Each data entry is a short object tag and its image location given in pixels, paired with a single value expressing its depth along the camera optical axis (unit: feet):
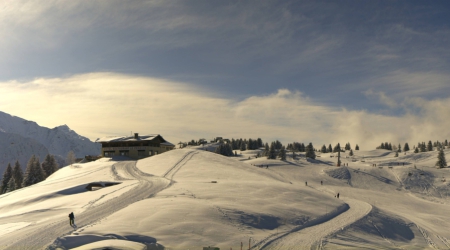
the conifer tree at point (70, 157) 522.88
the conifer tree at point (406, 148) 517.96
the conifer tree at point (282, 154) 312.09
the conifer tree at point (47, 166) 317.01
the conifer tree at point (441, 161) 288.10
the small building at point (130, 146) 314.14
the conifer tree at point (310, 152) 345.10
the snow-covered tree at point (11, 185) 266.98
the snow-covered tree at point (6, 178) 281.33
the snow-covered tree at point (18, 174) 291.79
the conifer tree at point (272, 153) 330.91
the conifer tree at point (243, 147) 581.53
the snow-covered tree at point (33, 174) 271.49
